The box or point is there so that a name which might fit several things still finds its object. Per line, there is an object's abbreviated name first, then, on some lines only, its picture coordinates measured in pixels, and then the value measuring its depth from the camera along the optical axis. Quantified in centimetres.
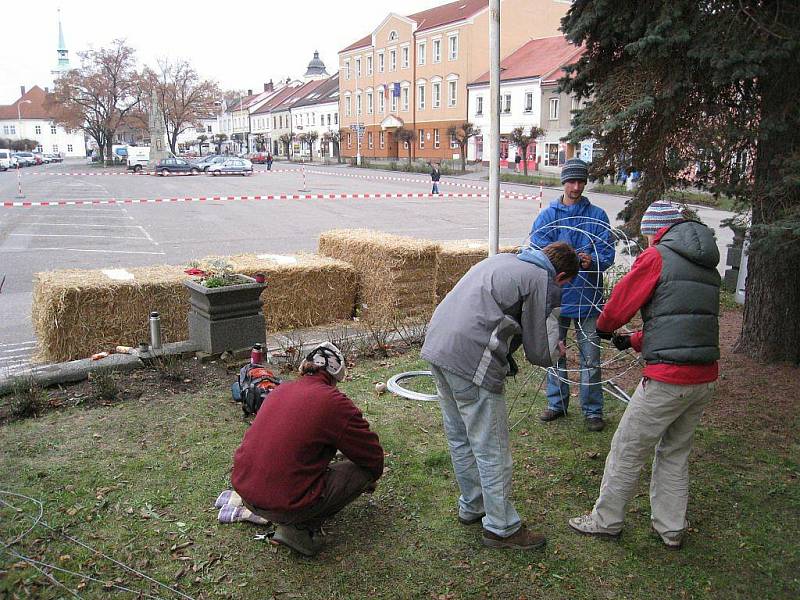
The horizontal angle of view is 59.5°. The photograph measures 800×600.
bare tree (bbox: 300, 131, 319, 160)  7969
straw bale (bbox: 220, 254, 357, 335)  837
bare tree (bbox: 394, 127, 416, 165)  6457
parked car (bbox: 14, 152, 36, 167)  7710
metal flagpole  708
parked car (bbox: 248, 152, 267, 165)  7189
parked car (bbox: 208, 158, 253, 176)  5188
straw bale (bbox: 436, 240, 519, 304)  898
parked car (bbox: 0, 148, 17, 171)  6806
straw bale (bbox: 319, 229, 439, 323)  867
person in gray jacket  368
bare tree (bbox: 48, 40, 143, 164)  7038
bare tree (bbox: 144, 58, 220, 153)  7969
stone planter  694
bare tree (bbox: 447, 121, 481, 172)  5560
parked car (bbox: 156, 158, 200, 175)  5191
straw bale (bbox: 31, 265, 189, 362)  696
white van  6256
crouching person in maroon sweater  365
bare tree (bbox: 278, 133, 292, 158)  8881
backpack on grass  559
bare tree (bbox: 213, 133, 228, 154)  11206
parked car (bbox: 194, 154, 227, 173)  5381
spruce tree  563
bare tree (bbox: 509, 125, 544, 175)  4622
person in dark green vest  367
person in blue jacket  544
